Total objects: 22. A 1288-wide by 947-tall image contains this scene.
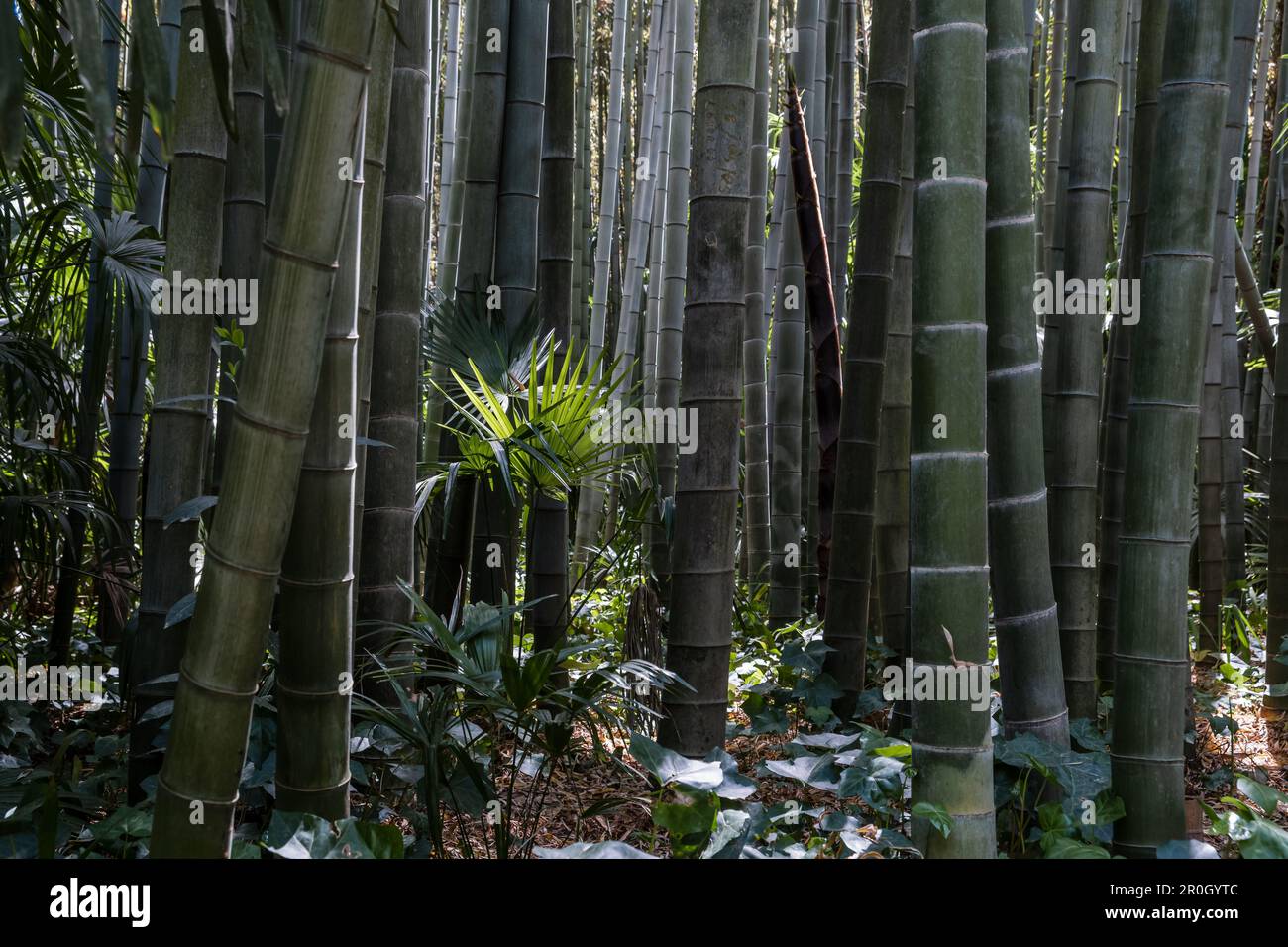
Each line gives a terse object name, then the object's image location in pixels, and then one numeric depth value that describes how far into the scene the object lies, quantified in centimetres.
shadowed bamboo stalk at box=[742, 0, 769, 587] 405
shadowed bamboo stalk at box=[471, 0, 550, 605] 299
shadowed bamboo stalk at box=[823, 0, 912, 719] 296
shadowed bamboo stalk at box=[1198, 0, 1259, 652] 400
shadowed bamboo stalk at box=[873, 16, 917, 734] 327
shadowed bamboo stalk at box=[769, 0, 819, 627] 435
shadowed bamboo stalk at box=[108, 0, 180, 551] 317
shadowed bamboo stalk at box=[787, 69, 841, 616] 387
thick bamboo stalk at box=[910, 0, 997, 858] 174
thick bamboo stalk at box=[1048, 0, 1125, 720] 250
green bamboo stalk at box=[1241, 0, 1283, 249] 541
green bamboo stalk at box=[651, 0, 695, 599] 420
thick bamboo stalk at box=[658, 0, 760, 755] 225
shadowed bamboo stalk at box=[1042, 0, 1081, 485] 289
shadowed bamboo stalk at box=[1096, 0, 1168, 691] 259
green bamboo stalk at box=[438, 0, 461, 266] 539
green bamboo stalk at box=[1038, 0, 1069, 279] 420
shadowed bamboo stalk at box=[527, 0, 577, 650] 321
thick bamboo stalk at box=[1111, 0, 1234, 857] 185
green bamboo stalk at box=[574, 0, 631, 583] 500
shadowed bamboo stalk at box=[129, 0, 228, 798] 189
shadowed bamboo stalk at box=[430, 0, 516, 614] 297
